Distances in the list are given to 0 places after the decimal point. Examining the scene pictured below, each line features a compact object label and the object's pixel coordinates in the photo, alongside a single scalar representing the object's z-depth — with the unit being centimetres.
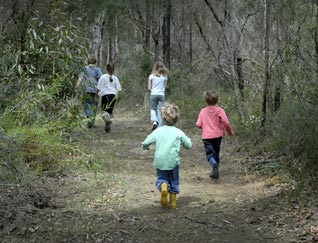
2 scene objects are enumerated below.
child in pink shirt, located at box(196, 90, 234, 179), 826
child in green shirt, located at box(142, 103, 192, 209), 635
